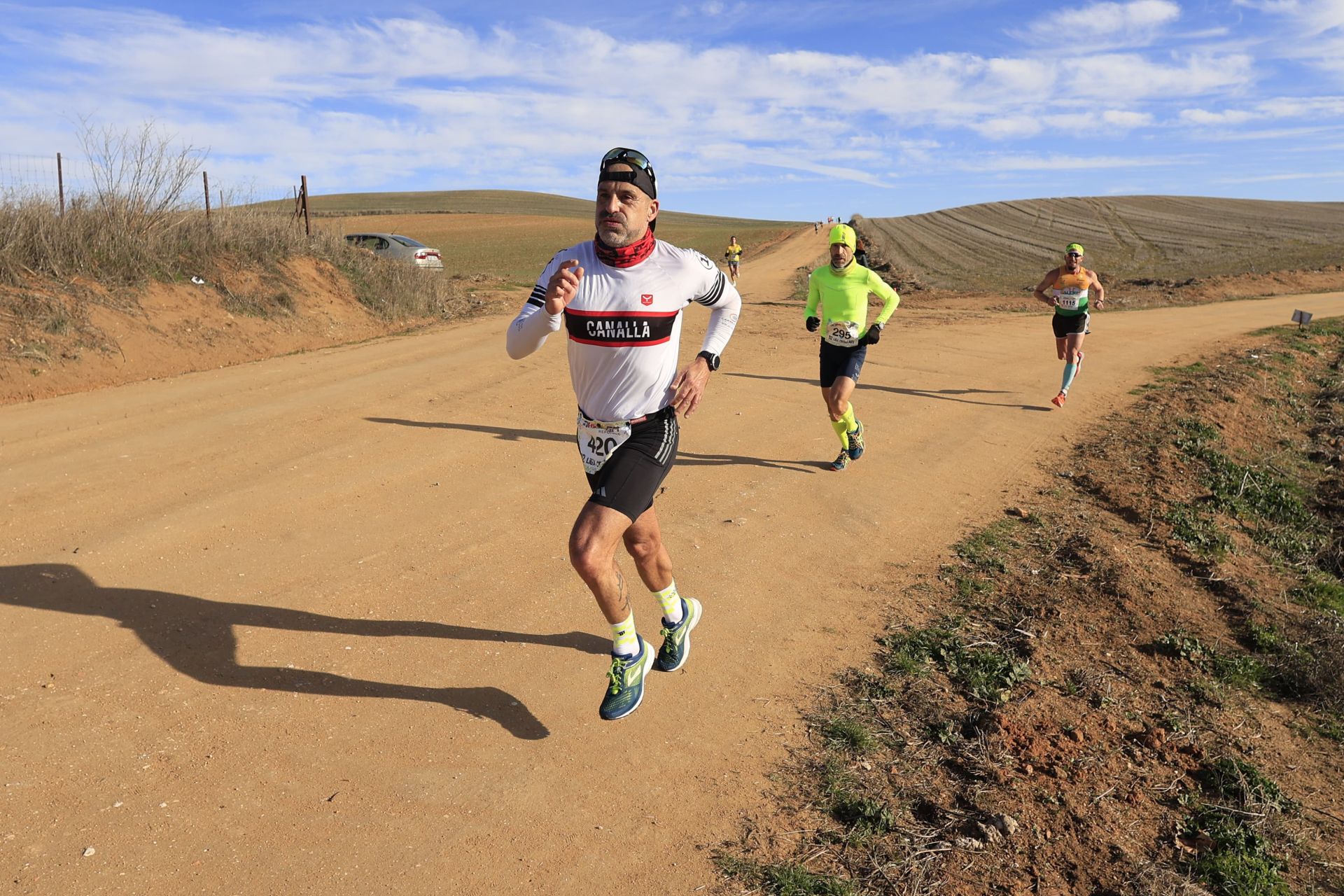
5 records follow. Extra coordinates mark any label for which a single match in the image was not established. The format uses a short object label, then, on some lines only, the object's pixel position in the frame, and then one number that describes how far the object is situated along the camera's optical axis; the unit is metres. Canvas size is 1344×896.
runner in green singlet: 11.47
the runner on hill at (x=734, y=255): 31.67
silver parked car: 25.19
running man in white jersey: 4.06
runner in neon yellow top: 8.33
